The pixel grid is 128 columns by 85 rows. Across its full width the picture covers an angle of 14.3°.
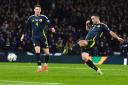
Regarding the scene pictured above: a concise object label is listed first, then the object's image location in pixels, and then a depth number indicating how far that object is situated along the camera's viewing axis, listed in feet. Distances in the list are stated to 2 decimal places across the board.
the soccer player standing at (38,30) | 62.69
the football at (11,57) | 96.99
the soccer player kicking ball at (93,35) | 54.49
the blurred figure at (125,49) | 97.50
